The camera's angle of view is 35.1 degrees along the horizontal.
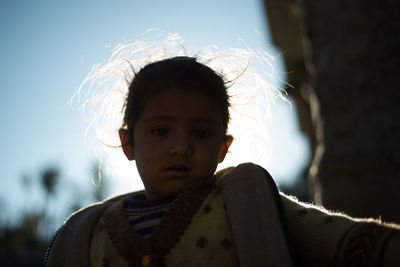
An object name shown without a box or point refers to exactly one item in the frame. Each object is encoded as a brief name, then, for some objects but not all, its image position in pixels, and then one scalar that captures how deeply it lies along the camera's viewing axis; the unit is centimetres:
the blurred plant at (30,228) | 1225
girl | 64
